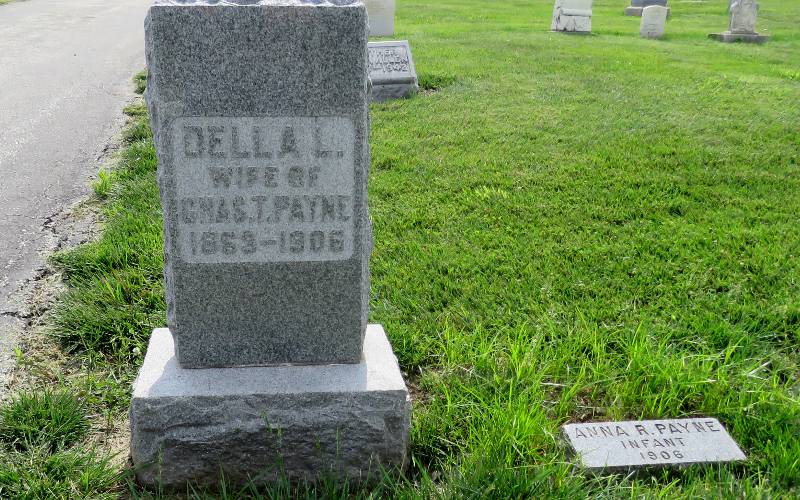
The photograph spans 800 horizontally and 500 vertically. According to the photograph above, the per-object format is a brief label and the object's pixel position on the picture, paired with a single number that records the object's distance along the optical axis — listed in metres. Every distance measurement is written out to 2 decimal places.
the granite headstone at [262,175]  2.12
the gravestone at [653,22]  14.54
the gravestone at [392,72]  8.12
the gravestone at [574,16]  14.79
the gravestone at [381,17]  13.55
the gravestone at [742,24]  14.21
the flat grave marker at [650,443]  2.36
